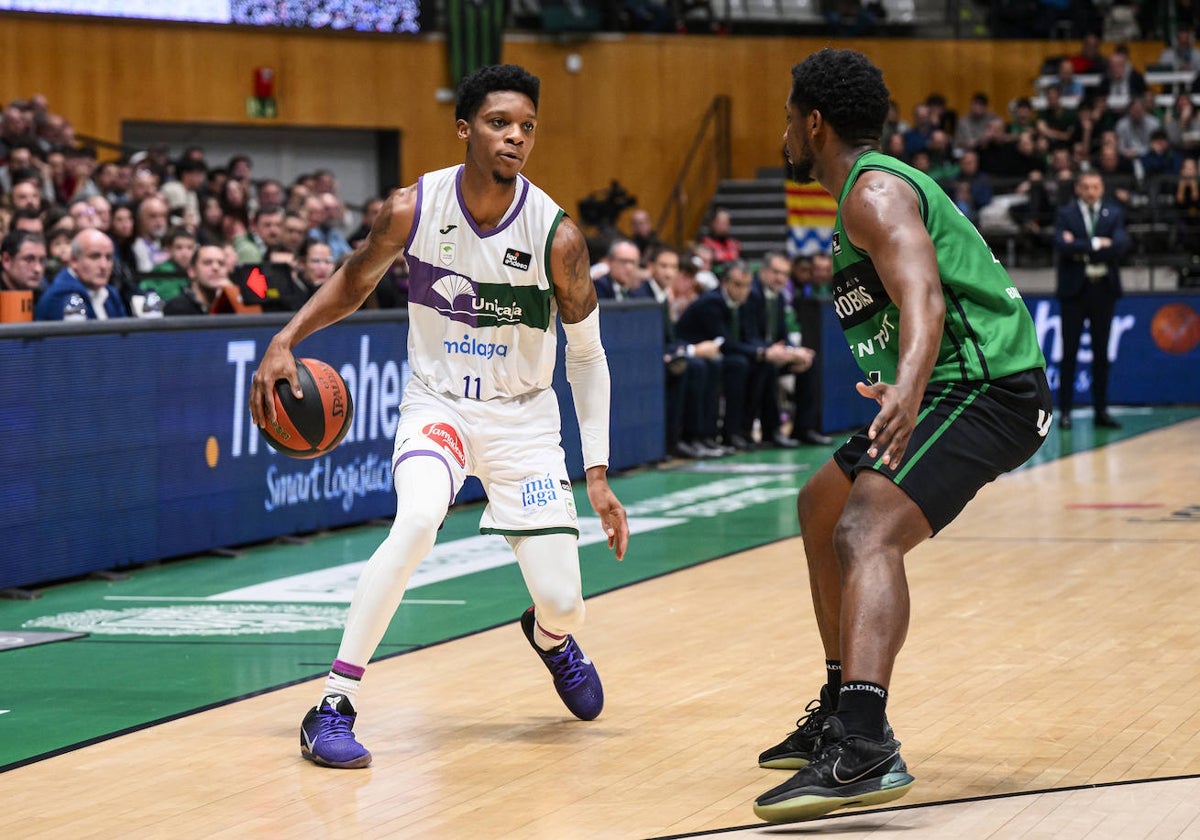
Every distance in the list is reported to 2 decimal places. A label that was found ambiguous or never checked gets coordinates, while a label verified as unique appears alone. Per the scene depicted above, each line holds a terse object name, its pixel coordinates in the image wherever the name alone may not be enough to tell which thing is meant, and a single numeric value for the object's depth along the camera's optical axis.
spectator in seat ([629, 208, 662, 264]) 21.50
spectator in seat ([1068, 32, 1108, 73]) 26.39
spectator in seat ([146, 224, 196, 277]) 12.90
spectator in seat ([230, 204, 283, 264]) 13.80
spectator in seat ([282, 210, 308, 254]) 13.75
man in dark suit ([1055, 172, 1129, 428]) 17.12
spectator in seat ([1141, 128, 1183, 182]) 23.34
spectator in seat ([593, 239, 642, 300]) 15.30
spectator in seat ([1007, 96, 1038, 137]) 24.94
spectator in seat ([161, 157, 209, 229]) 16.70
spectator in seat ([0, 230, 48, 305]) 10.67
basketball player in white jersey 5.81
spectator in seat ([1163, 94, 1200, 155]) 23.67
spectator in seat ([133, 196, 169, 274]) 14.11
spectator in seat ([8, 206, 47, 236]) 12.01
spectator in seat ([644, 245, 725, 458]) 15.61
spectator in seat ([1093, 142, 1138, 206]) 22.42
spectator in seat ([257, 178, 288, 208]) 17.21
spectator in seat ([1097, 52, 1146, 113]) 25.30
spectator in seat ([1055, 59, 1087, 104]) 25.69
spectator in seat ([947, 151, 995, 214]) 23.09
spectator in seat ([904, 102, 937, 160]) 25.03
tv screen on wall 21.62
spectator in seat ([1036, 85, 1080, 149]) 24.31
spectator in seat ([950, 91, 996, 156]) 25.62
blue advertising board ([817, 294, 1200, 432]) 20.44
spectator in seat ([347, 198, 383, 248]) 17.13
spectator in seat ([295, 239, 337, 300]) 12.47
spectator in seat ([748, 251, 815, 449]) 16.34
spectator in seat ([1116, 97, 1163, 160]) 24.06
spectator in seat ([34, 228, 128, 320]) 10.40
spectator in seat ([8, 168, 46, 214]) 13.51
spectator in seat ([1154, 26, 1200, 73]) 26.17
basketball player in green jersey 4.68
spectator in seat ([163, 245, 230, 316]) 11.43
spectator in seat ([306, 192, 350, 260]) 16.27
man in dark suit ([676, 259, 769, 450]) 15.91
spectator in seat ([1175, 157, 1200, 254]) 22.31
